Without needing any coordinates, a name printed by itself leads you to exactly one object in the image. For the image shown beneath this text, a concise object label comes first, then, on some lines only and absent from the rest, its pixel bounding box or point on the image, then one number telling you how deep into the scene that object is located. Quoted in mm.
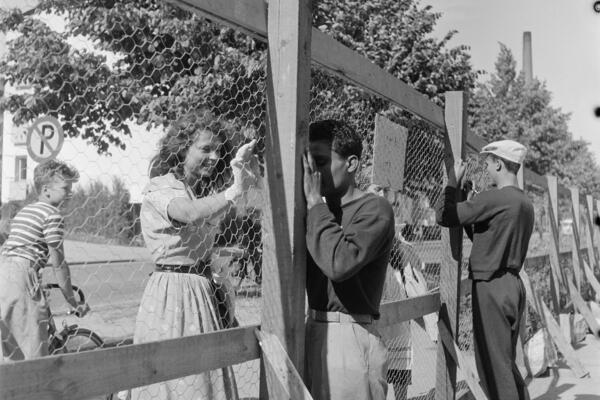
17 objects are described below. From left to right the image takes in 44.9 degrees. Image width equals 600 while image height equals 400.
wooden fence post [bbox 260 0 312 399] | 2498
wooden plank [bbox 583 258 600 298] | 10250
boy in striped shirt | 1998
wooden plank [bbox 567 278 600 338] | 8828
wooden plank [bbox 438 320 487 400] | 4195
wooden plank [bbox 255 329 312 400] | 2375
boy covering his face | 2408
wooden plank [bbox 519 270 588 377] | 6980
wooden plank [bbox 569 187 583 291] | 9812
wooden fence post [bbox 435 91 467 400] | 4508
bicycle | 2939
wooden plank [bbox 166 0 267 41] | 2184
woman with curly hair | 2680
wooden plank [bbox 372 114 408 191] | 3574
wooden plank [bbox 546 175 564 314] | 8555
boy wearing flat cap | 4414
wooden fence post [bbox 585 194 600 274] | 11766
